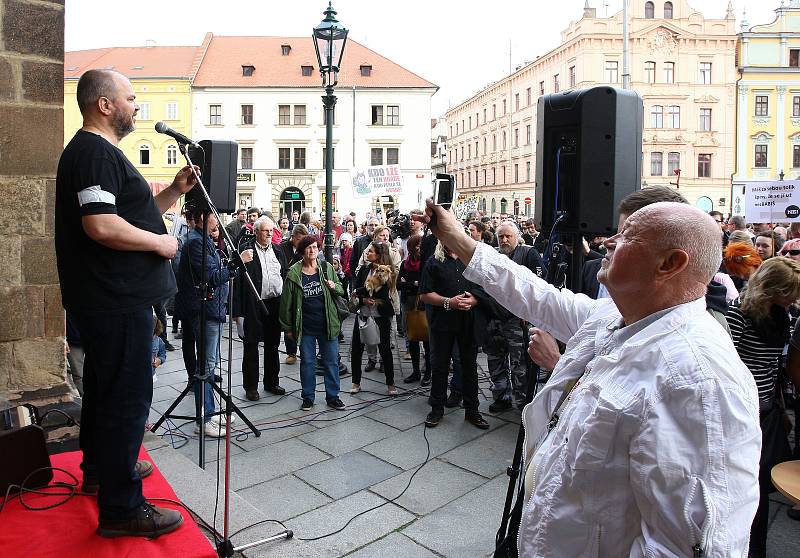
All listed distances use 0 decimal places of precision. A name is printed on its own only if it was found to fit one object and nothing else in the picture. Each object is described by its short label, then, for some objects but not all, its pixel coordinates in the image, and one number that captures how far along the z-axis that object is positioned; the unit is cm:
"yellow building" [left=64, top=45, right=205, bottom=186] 4216
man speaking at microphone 245
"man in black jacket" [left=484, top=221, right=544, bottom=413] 596
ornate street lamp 831
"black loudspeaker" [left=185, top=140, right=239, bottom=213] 466
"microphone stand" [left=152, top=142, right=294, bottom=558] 275
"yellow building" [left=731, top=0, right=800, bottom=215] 4566
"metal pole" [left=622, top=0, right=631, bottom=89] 2271
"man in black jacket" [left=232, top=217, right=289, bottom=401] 640
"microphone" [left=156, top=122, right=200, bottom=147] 293
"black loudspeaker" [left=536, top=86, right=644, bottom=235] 311
